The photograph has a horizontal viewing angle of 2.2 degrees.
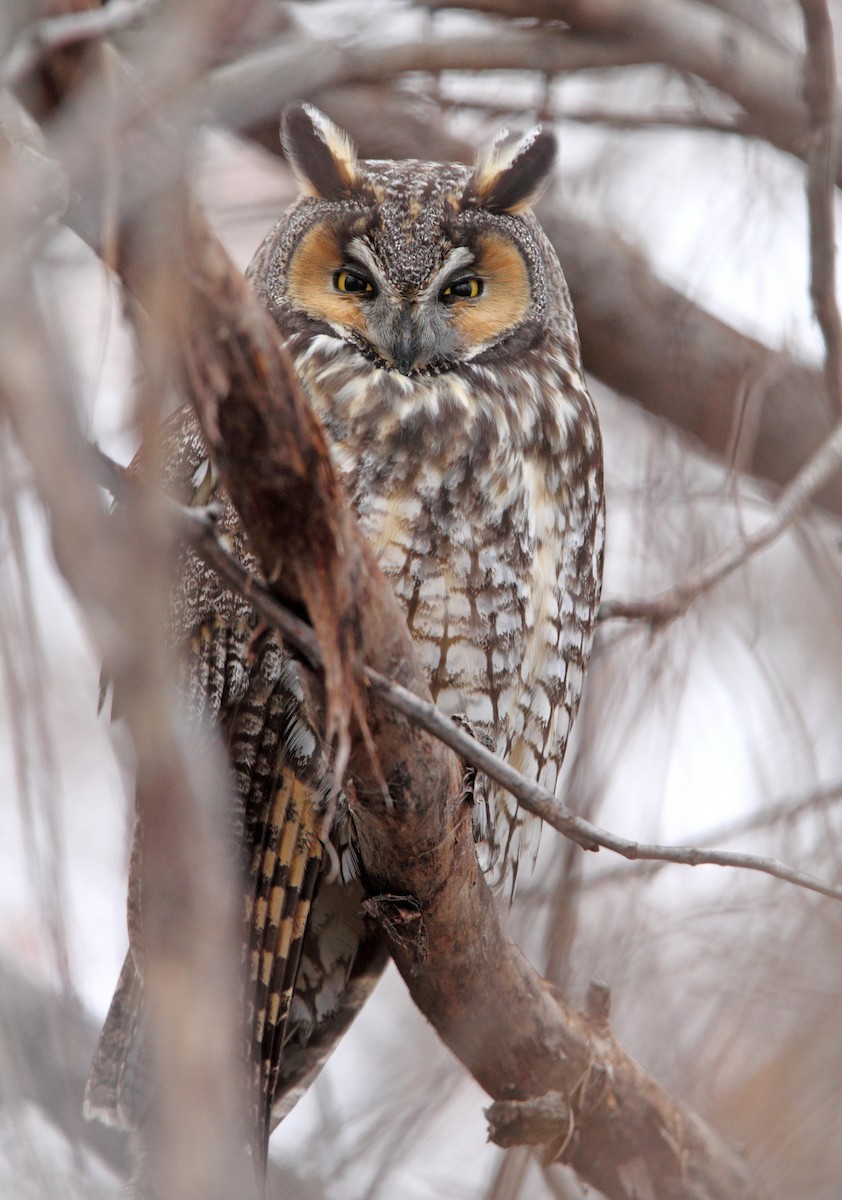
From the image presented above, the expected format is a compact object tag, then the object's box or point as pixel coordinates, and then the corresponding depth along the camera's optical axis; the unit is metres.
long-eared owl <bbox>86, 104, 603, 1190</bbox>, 7.17
